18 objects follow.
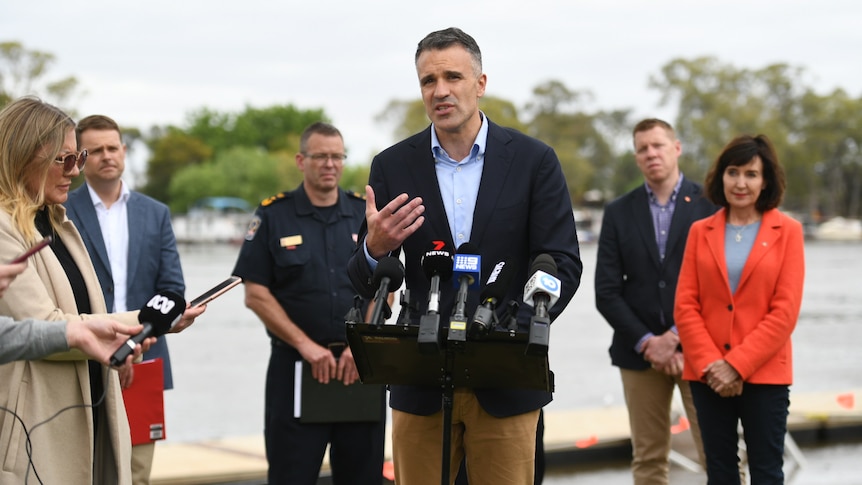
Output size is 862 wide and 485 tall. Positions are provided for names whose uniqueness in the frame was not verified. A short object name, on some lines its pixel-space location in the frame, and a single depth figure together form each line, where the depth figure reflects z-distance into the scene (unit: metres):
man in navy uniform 5.72
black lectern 3.22
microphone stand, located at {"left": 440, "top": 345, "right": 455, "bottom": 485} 3.38
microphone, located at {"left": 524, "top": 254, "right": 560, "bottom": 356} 3.03
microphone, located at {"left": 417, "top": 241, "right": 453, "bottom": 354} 3.06
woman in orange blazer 5.15
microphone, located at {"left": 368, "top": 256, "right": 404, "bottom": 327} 3.24
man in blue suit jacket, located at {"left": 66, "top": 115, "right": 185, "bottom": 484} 5.54
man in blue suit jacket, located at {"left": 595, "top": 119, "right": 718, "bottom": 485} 6.21
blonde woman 3.39
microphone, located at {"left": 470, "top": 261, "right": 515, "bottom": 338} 3.12
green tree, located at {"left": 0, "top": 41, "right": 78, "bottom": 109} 68.50
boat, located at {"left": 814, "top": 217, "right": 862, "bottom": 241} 77.56
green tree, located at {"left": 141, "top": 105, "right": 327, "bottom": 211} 86.38
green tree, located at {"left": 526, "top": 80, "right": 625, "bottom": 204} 101.75
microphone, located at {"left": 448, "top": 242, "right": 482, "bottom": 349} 3.07
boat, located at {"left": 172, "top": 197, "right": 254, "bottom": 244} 68.81
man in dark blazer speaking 3.74
